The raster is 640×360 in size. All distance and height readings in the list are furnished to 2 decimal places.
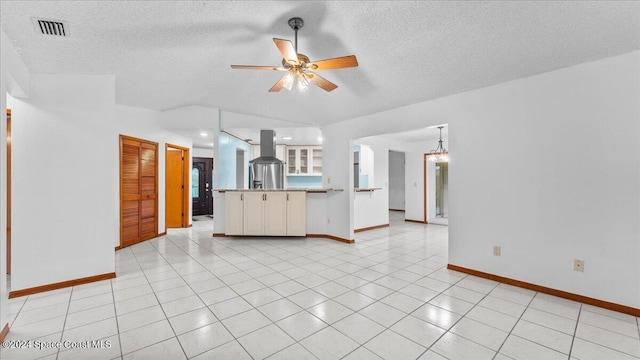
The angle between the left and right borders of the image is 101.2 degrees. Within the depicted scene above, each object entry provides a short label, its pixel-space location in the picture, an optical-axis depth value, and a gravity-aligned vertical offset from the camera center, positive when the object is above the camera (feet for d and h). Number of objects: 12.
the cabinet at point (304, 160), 25.82 +1.93
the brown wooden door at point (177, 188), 20.02 -0.64
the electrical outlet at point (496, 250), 9.96 -2.69
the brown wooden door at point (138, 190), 14.40 -0.61
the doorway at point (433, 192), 23.16 -1.10
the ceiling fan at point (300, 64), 6.99 +3.29
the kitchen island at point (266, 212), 16.33 -2.01
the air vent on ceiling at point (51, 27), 7.10 +4.26
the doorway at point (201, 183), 26.61 -0.34
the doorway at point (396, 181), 32.24 -0.18
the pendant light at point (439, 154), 20.70 +2.08
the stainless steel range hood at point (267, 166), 18.80 +0.99
